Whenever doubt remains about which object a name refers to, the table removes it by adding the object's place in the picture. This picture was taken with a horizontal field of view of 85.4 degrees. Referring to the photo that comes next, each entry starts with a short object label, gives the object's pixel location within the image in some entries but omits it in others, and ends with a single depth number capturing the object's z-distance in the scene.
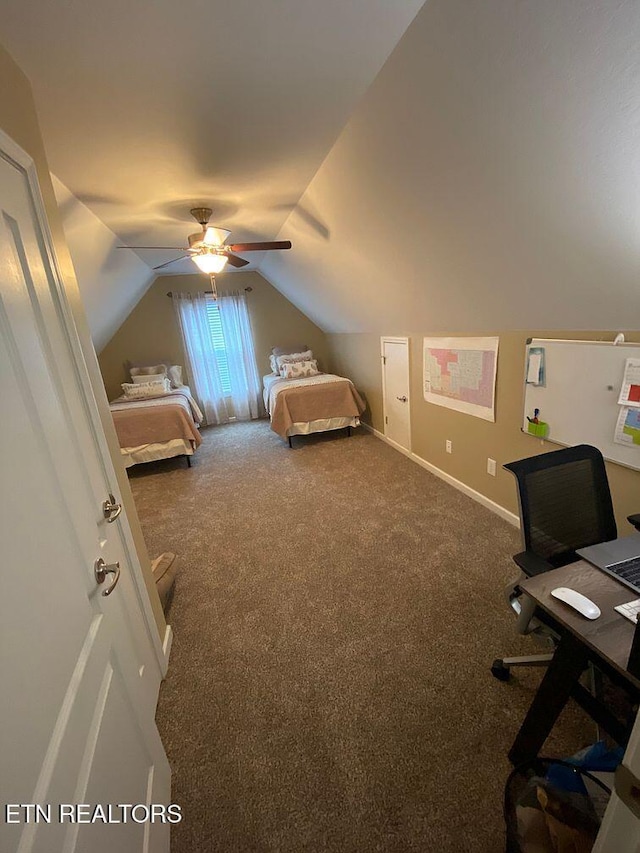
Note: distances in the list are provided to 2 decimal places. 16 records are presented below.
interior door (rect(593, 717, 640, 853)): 0.51
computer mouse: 0.91
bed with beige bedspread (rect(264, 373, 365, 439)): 4.25
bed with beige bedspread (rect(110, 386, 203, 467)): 3.82
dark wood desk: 0.88
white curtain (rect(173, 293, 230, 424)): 5.29
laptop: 1.03
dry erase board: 1.72
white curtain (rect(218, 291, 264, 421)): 5.48
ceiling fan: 2.62
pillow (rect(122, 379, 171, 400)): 4.61
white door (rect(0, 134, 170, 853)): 0.54
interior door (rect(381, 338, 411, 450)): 3.59
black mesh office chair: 1.30
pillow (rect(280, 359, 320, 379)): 5.12
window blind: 5.42
